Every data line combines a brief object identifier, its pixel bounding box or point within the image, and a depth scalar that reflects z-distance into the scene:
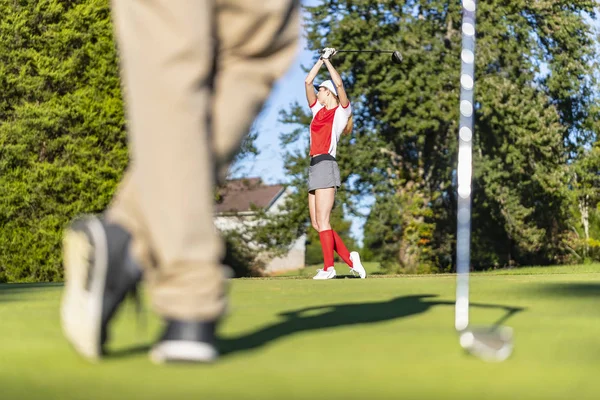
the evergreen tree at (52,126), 18.94
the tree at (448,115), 30.77
